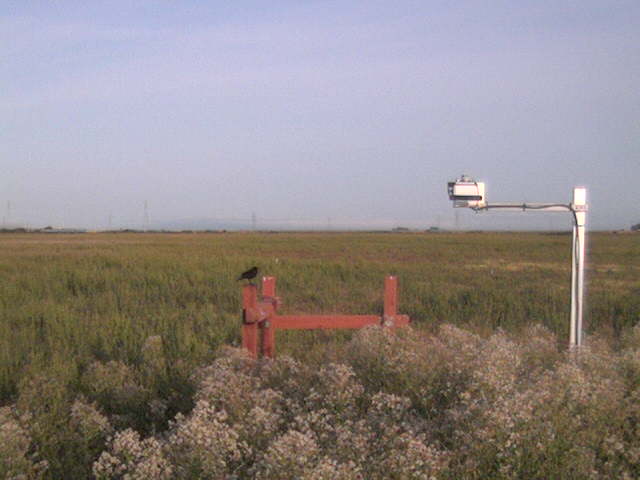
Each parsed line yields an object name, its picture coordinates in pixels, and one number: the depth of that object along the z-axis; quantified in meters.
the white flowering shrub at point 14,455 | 3.92
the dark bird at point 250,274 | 6.29
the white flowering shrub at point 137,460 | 3.31
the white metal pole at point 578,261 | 6.30
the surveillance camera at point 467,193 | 6.43
